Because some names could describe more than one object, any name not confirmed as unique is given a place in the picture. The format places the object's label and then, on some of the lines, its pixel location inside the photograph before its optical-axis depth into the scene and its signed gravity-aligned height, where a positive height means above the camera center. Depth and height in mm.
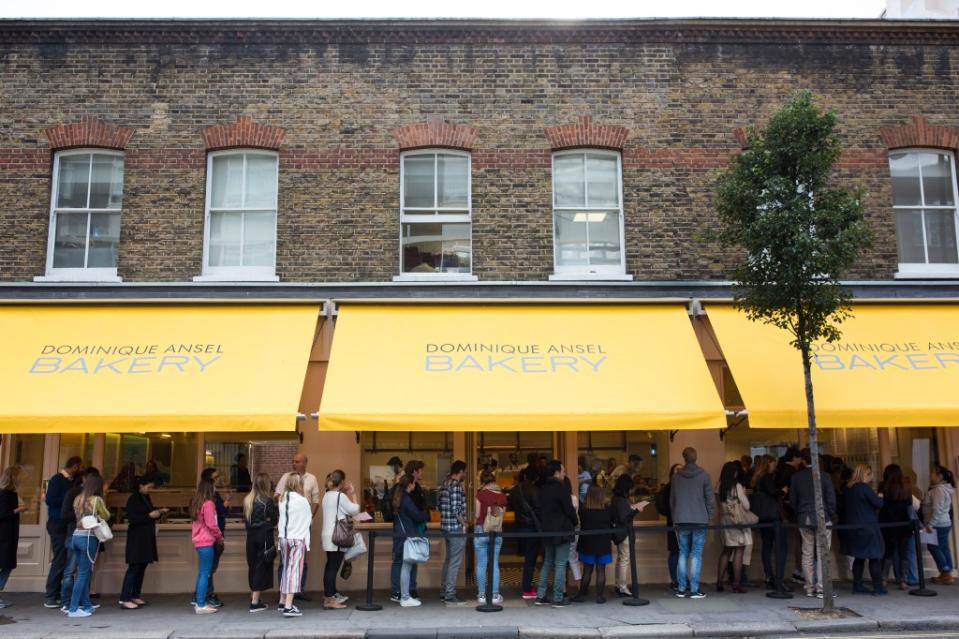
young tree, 9773 +2579
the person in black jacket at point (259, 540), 10117 -1030
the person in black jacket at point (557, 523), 10508 -868
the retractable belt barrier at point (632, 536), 10156 -1036
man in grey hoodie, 10844 -792
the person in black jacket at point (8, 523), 10461 -858
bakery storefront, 10117 +731
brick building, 12211 +4208
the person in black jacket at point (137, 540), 10391 -1052
